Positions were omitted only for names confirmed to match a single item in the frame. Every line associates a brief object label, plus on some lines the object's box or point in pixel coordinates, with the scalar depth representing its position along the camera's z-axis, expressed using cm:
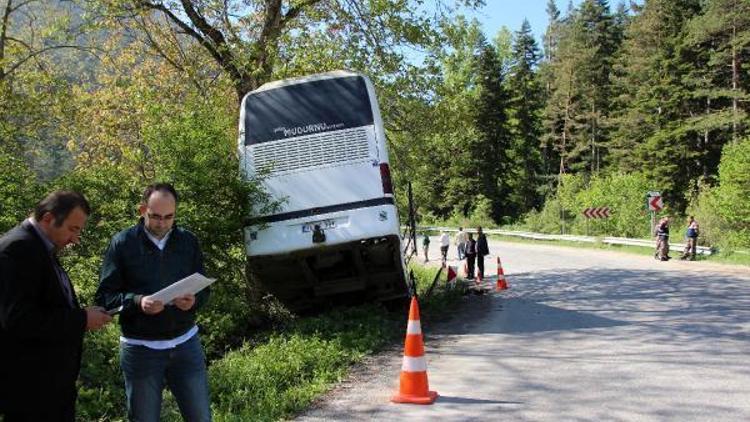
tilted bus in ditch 969
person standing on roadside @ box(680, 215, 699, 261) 2111
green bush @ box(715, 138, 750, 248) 2506
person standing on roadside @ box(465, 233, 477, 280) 2000
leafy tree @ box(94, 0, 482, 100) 1401
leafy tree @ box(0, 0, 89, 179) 1574
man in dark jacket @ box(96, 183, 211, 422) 400
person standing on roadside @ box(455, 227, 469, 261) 2370
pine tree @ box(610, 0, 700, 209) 4425
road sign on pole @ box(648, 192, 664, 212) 2675
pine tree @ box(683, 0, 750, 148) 3850
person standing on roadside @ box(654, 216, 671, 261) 2173
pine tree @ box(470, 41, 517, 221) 5566
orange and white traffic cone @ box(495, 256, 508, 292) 1620
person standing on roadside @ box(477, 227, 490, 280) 1956
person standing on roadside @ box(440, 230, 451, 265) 2644
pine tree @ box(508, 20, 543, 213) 6216
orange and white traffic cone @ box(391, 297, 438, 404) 631
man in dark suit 313
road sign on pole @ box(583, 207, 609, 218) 3531
